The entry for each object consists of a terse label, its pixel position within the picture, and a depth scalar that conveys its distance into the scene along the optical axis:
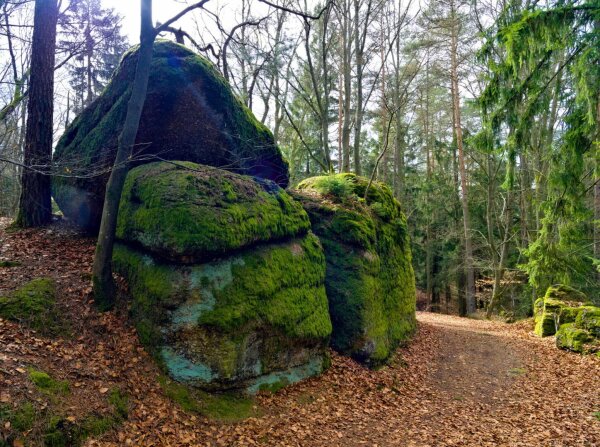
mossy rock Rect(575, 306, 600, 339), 9.04
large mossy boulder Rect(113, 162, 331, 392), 5.14
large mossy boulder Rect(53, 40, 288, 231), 7.47
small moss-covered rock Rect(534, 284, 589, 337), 10.55
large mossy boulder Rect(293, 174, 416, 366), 7.60
